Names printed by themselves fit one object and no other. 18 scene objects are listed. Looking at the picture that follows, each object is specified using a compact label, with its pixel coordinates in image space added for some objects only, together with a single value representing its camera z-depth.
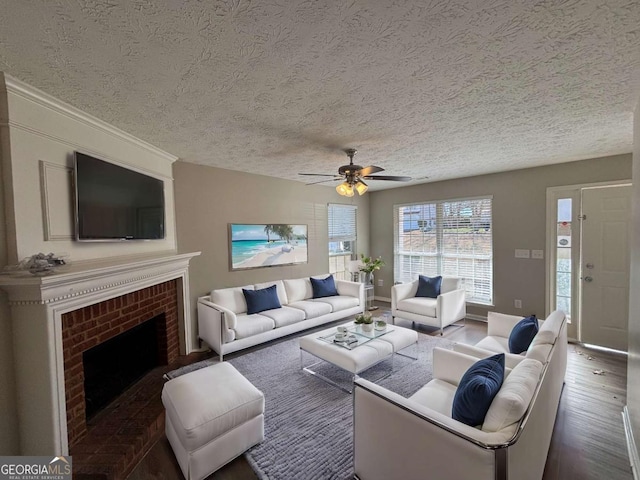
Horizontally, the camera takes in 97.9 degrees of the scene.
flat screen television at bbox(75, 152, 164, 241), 2.07
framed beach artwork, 4.29
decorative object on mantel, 1.64
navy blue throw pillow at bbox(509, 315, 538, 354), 2.40
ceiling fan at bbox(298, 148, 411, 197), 2.93
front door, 3.52
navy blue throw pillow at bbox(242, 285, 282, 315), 4.00
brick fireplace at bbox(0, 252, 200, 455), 1.72
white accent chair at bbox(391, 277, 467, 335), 4.16
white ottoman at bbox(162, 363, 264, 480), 1.75
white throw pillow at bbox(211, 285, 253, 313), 3.80
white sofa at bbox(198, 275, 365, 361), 3.39
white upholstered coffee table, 2.76
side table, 5.81
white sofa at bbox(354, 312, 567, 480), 1.16
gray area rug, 1.89
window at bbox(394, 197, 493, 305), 4.88
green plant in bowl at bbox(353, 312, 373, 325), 3.40
